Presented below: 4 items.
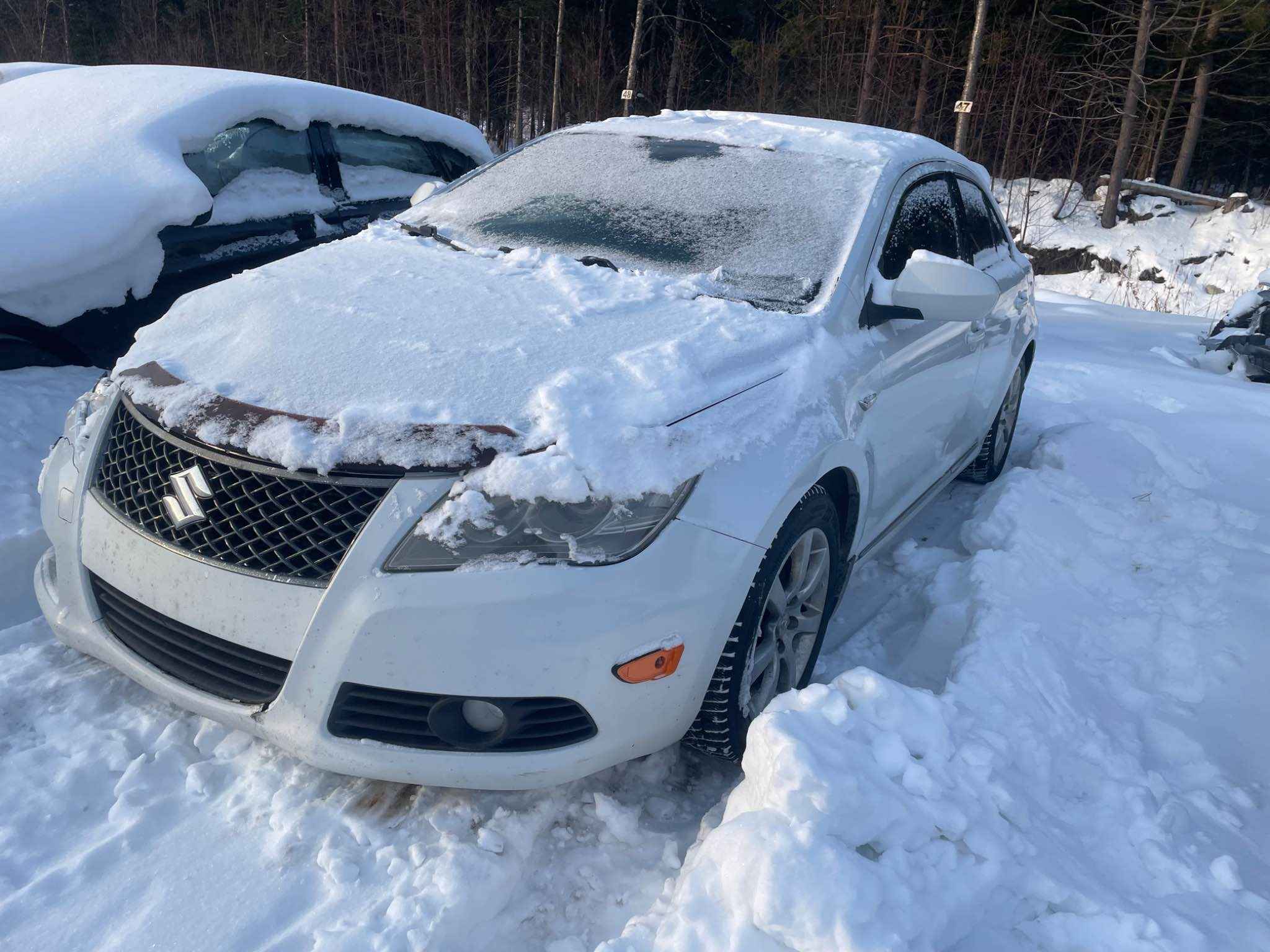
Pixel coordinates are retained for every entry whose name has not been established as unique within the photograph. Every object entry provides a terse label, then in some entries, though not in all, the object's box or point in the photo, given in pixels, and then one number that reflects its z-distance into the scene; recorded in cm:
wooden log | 1978
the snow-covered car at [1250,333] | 749
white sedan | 180
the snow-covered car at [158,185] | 381
